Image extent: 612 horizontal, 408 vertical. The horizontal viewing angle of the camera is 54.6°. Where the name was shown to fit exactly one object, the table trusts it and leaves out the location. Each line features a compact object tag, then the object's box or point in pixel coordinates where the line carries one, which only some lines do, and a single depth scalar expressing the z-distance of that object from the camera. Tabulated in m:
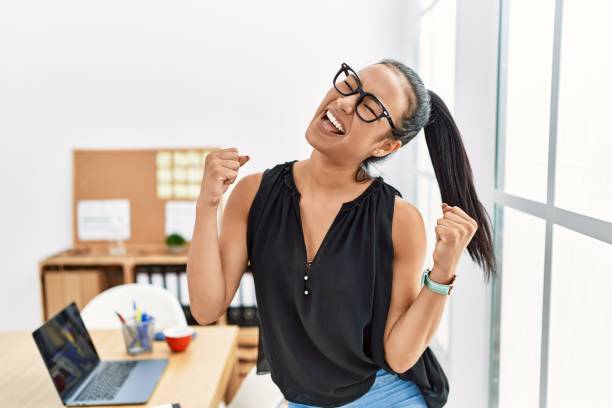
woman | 1.06
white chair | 2.31
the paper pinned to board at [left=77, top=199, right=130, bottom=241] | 3.39
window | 0.96
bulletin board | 3.38
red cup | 1.86
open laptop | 1.53
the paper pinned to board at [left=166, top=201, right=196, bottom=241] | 3.38
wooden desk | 1.54
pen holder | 1.85
